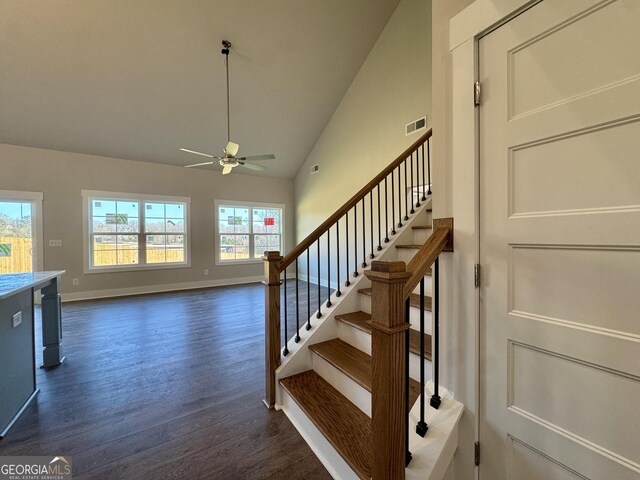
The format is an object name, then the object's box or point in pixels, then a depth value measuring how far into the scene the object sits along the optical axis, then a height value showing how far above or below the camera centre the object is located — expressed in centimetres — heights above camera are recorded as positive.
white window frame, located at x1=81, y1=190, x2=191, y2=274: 532 +21
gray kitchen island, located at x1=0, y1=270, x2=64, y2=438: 170 -72
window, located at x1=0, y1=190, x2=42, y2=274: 466 +19
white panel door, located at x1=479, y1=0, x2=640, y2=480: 85 -2
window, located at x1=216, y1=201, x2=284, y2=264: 679 +27
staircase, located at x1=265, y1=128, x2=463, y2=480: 95 -79
